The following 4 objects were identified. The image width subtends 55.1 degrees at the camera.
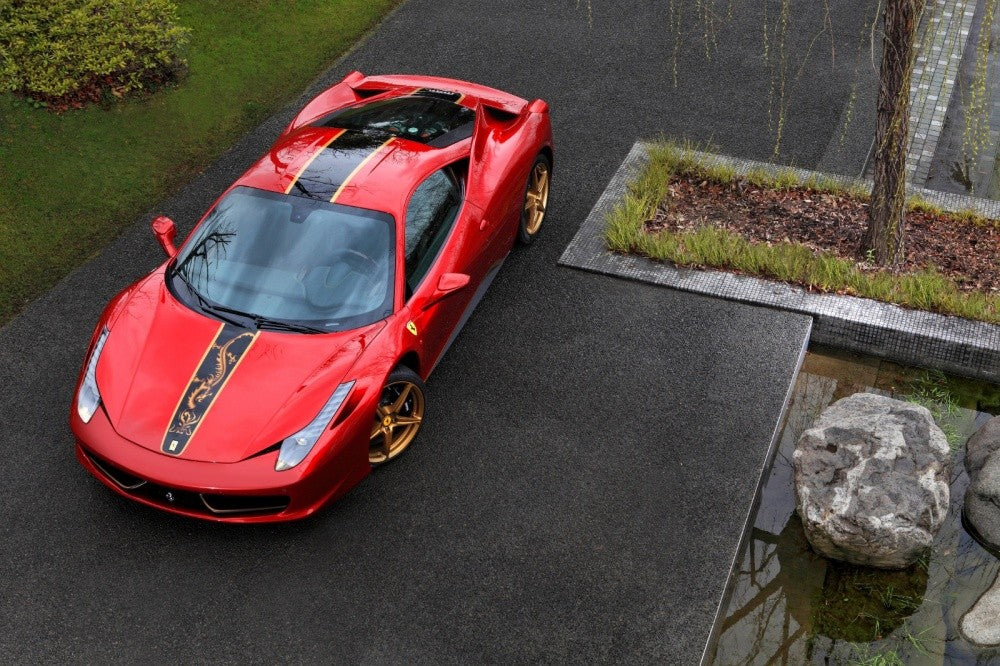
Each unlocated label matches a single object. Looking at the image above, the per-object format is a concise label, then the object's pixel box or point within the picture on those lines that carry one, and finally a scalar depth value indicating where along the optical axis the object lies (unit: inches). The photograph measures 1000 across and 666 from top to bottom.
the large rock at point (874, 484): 201.6
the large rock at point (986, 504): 211.8
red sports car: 191.5
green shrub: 332.2
